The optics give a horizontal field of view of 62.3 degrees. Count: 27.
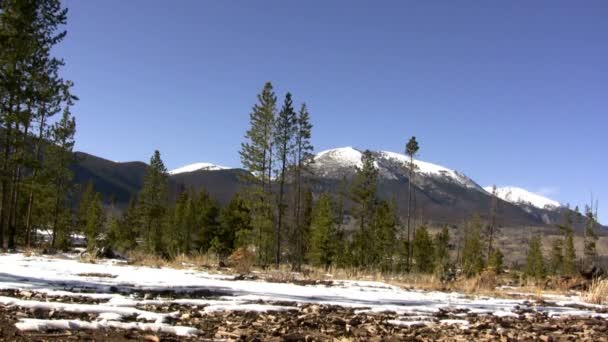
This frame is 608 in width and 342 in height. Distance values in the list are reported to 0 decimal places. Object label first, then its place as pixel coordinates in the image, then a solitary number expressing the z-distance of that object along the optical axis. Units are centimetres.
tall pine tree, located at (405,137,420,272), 5032
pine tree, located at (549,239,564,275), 6401
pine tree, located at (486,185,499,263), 5659
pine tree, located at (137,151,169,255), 5162
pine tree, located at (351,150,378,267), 4556
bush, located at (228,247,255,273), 1527
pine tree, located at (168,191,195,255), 5350
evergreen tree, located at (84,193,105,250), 4684
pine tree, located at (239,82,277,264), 3797
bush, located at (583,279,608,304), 1175
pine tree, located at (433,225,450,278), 5864
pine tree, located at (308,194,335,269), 4469
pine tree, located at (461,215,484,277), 5328
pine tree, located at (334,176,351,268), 4697
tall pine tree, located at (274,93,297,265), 3909
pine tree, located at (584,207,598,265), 5991
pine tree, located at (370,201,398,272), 4631
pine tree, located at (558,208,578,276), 5975
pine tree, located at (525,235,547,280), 5747
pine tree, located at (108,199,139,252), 4775
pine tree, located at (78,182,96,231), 5878
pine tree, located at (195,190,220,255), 5156
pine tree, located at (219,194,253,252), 5143
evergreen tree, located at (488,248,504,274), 5811
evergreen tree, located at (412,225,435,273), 5260
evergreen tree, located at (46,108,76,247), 3581
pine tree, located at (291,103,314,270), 4062
